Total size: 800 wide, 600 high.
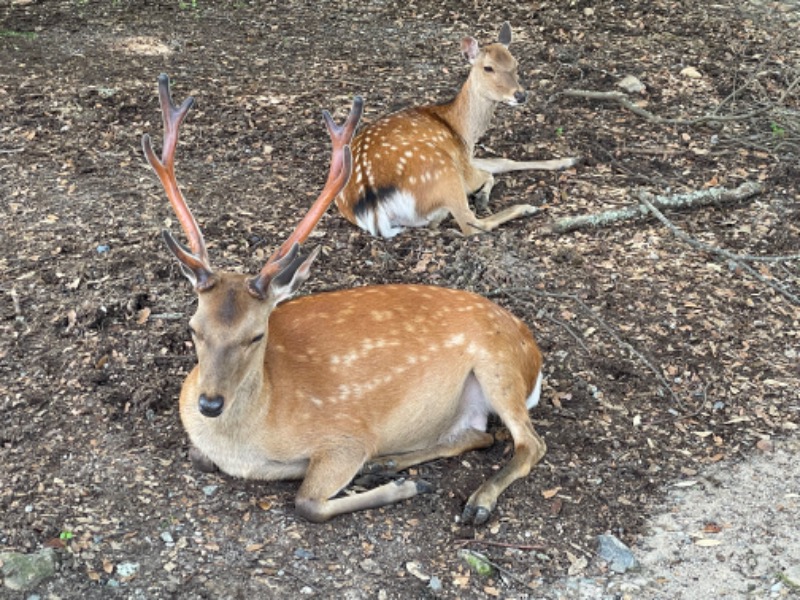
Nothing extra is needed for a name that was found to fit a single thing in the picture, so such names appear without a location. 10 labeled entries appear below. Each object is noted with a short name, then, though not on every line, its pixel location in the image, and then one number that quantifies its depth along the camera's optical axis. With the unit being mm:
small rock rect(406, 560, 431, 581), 3807
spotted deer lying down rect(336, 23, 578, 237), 6277
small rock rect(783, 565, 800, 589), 3820
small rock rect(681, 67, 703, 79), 8250
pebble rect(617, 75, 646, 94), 8000
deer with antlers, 3889
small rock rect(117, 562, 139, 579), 3721
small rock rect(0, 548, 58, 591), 3621
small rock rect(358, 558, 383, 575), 3820
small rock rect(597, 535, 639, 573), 3906
